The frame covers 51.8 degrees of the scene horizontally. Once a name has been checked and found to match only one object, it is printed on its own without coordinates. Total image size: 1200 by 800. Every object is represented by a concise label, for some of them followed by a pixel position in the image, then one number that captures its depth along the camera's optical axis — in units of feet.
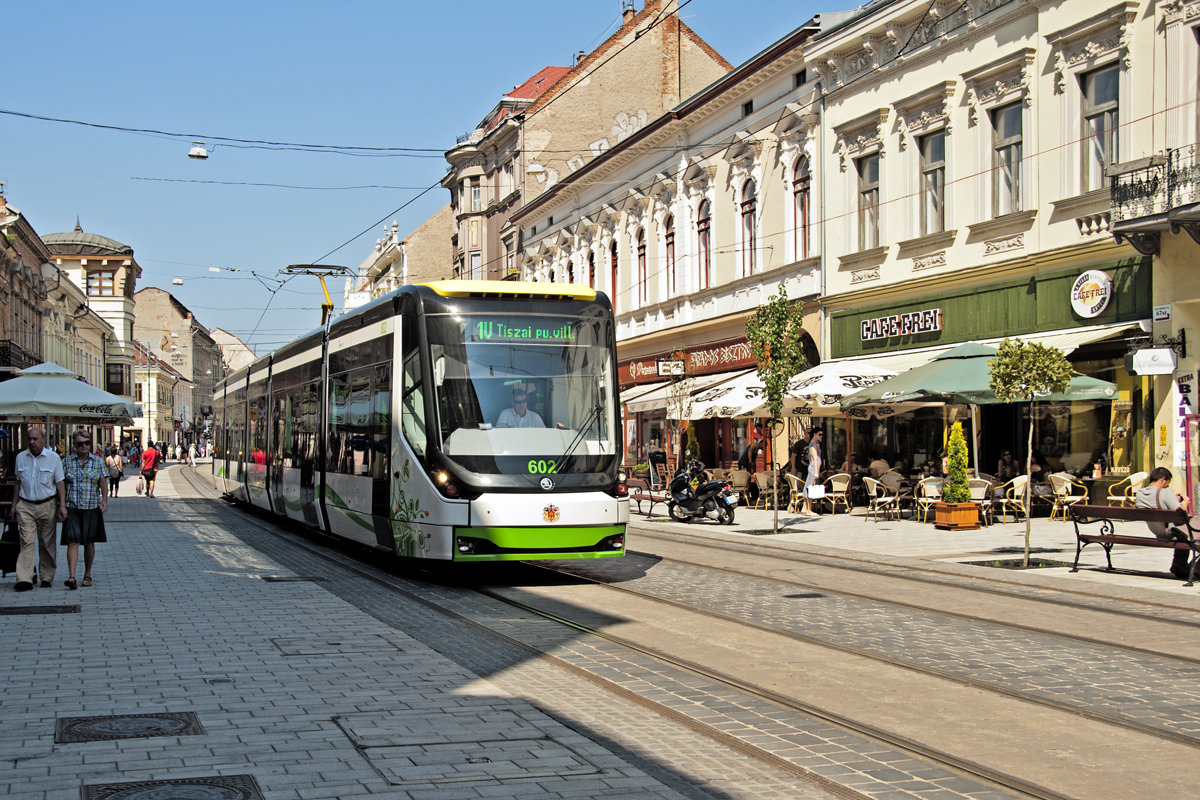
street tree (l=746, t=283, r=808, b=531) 72.13
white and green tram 41.88
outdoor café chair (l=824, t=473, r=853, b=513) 84.69
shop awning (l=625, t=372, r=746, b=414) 109.60
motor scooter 79.36
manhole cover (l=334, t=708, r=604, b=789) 18.16
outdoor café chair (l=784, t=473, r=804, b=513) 84.94
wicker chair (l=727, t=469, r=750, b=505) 96.22
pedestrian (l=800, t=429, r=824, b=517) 85.71
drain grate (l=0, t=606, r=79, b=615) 35.99
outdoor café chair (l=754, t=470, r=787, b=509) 93.09
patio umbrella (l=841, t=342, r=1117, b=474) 65.77
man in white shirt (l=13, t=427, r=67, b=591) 39.96
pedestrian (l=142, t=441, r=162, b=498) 116.57
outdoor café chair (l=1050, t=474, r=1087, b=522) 69.56
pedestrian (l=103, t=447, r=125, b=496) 118.96
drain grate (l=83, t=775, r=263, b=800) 16.83
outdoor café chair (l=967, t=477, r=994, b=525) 69.41
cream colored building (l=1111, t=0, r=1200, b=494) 62.80
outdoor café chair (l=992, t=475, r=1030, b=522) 70.54
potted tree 68.23
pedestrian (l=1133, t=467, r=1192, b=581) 46.11
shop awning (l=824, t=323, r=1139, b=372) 68.39
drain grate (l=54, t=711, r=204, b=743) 20.31
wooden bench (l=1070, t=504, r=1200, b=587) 44.34
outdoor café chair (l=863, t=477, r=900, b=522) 77.46
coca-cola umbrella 70.28
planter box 68.64
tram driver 42.52
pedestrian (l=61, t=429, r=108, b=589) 41.55
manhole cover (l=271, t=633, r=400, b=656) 29.14
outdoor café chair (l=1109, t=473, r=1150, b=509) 65.46
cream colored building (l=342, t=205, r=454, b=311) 258.98
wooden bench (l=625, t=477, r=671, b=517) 90.20
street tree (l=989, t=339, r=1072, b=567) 52.06
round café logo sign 68.95
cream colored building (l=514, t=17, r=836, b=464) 100.68
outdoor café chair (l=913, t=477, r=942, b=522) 74.33
